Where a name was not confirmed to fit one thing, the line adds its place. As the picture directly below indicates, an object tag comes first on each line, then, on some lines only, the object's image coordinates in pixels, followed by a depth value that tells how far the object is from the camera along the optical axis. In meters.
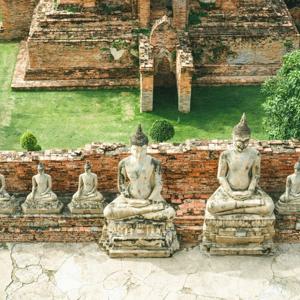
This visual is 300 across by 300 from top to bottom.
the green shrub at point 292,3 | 20.72
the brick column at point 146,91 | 16.08
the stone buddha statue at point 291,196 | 10.84
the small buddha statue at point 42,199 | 11.01
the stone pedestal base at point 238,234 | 10.66
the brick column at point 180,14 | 16.86
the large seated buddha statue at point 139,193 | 10.38
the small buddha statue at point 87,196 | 10.91
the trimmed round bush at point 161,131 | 14.82
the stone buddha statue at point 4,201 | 11.07
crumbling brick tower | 17.20
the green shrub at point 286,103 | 12.90
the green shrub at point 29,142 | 14.61
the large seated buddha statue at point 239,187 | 10.48
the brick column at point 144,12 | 16.88
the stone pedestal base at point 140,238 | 10.70
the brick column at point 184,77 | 15.90
